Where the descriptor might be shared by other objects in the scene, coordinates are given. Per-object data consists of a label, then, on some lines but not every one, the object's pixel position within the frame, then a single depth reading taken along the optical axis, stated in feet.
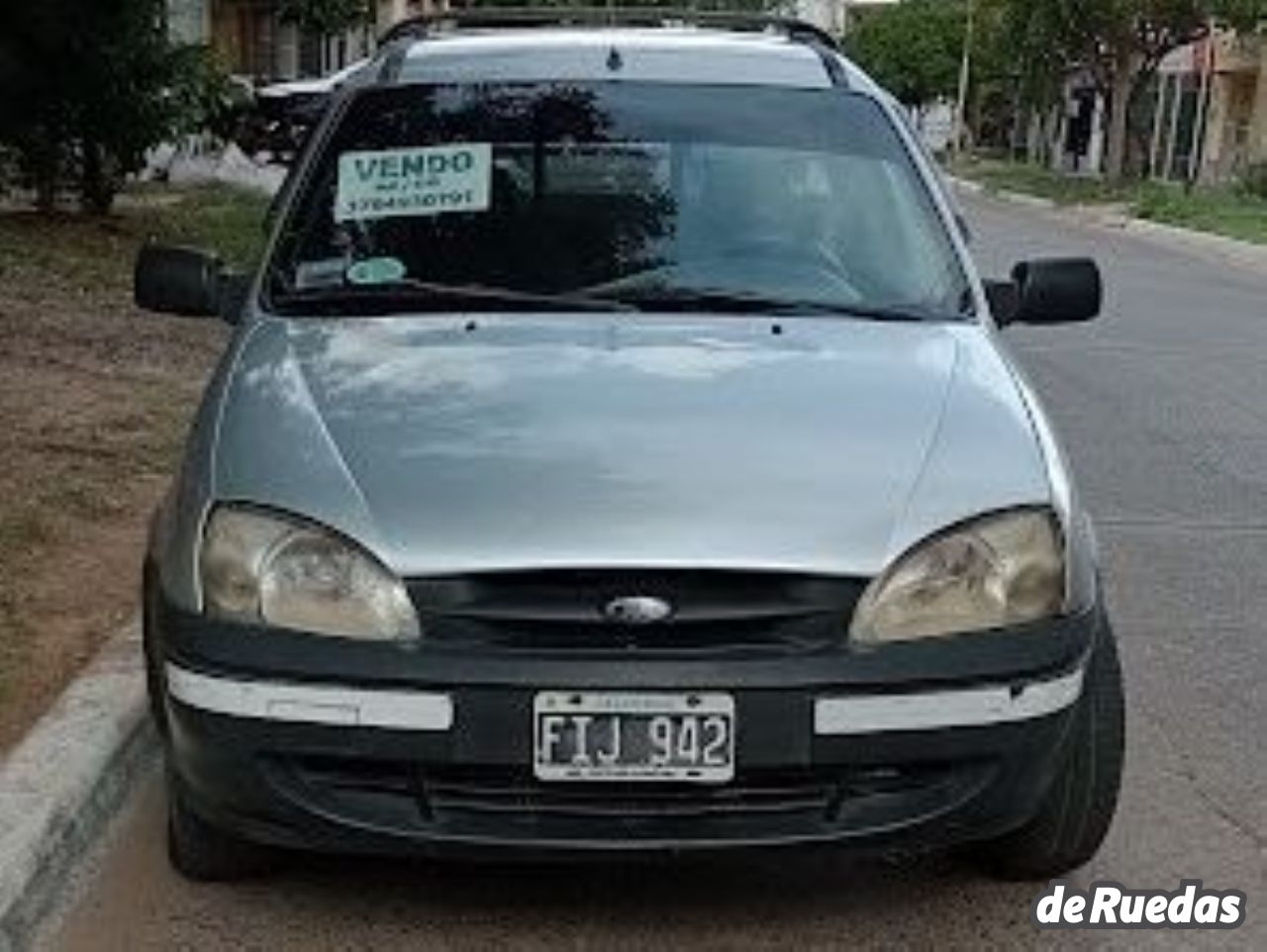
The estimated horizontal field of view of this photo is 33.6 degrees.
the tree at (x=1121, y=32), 125.08
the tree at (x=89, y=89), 47.60
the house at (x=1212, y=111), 163.73
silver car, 11.94
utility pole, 204.56
